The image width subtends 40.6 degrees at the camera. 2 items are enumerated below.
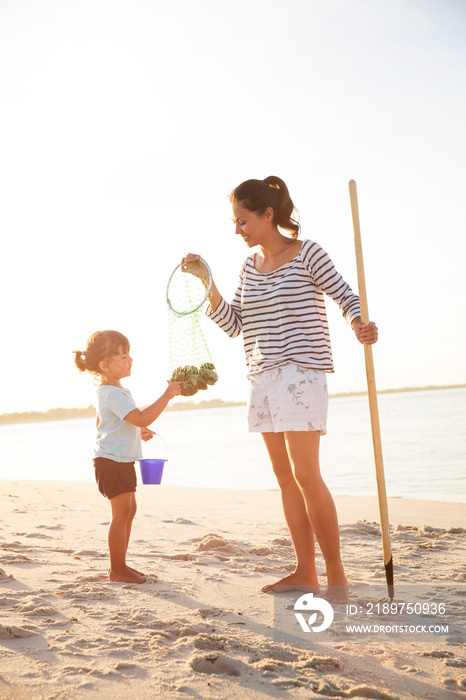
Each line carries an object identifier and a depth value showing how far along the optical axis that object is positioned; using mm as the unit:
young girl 3570
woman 3314
